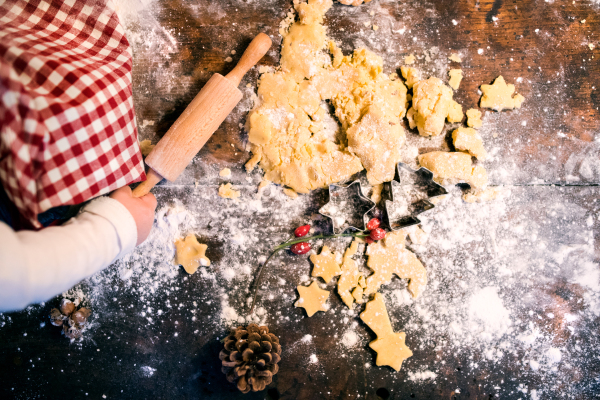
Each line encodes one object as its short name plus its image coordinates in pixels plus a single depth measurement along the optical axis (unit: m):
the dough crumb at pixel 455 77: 0.75
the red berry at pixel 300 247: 0.74
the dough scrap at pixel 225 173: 0.75
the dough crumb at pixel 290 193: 0.75
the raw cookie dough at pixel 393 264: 0.75
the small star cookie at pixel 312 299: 0.75
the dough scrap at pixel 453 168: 0.73
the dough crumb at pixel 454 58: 0.75
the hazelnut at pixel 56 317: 0.75
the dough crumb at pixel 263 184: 0.75
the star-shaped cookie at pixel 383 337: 0.75
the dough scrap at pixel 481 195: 0.75
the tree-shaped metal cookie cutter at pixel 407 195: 0.73
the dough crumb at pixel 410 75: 0.74
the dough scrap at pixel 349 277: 0.75
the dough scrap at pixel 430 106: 0.73
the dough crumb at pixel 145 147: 0.74
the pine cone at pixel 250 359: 0.71
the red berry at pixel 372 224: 0.74
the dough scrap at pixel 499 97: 0.75
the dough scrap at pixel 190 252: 0.75
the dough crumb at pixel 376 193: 0.74
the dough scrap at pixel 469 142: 0.74
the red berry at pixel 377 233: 0.73
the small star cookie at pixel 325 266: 0.75
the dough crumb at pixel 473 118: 0.75
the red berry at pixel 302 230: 0.74
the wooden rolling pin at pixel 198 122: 0.70
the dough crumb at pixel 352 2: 0.74
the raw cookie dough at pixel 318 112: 0.73
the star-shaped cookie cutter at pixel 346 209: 0.74
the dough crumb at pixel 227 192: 0.75
